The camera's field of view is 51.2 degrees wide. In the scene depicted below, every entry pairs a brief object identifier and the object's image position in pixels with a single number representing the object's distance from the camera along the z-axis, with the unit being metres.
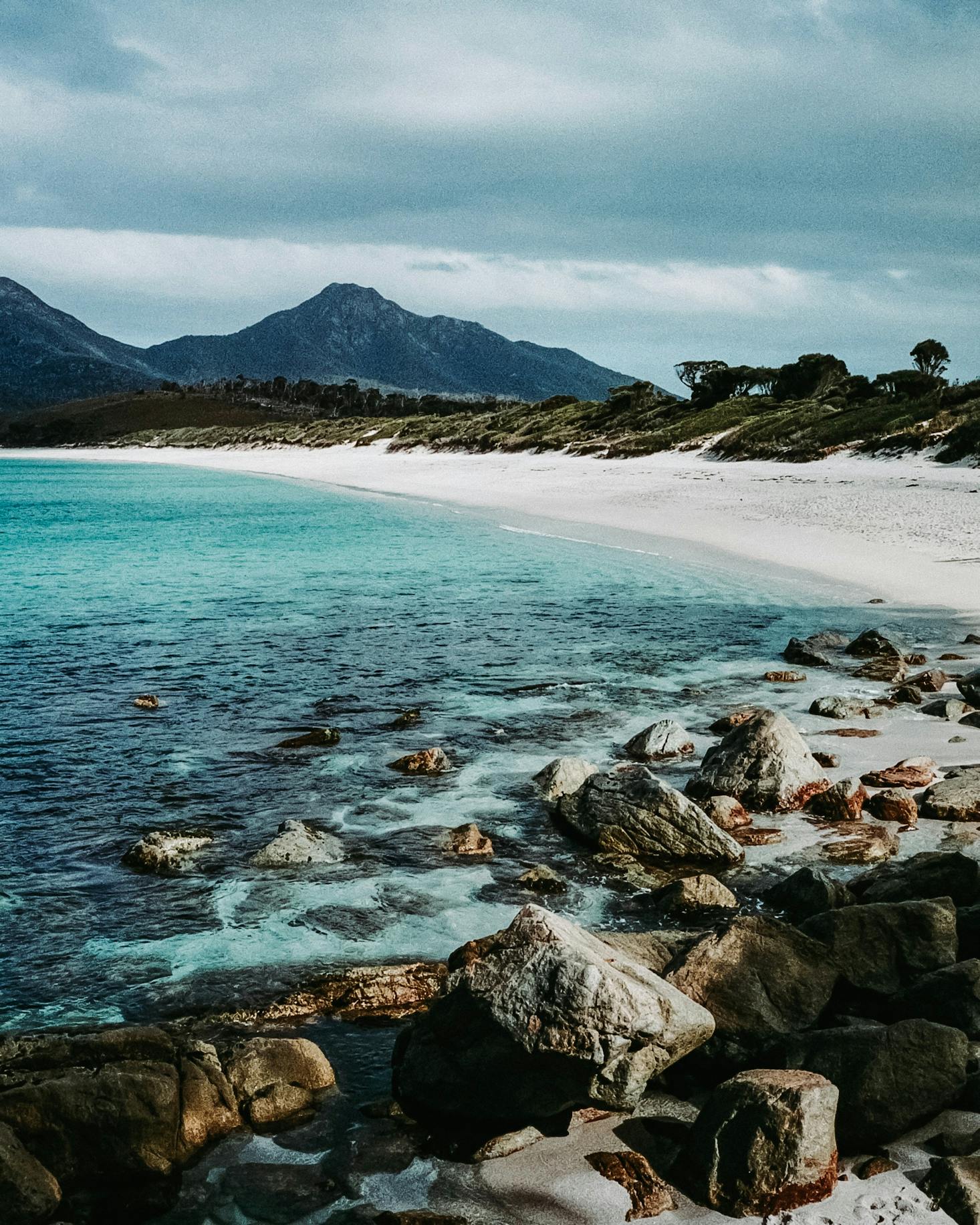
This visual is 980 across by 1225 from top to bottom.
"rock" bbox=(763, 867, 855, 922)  6.94
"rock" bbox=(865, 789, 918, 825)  8.67
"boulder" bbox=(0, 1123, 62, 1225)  4.14
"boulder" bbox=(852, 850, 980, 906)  6.71
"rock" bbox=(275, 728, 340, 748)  11.41
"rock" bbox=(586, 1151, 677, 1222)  4.26
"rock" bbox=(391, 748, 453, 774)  10.46
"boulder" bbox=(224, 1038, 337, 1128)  5.02
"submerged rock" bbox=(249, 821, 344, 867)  8.25
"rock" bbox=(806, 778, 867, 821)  8.80
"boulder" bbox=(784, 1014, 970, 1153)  4.48
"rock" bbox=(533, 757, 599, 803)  9.64
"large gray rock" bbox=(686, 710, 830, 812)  9.12
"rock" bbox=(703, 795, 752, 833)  8.78
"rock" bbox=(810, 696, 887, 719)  11.86
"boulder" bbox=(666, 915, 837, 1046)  5.19
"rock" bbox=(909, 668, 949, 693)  12.79
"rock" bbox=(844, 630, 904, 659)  14.78
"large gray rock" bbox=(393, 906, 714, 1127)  4.51
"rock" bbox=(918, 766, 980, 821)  8.69
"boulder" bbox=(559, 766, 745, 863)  8.20
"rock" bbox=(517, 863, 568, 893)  7.73
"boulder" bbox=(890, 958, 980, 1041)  5.08
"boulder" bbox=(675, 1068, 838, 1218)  4.17
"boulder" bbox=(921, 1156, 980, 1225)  4.03
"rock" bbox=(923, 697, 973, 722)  11.60
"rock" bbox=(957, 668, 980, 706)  12.03
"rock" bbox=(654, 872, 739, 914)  7.21
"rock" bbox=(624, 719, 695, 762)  10.66
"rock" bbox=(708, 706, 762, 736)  11.60
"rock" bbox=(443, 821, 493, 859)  8.41
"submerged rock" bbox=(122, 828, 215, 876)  8.20
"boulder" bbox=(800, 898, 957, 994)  5.65
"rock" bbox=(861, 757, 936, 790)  9.38
